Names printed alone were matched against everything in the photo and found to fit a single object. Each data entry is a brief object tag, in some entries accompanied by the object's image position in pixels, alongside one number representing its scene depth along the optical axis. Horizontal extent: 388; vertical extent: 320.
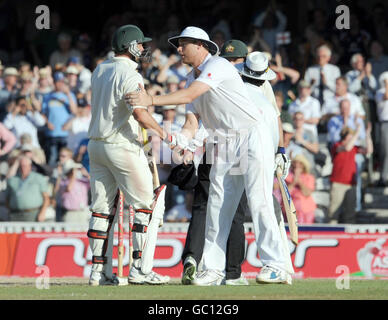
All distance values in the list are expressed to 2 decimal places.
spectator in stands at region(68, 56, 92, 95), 18.47
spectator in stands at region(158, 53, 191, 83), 18.45
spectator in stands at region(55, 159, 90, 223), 16.41
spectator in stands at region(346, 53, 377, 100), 17.91
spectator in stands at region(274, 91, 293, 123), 14.68
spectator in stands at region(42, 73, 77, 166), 17.78
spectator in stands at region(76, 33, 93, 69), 20.34
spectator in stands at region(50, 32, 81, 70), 19.94
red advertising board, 14.28
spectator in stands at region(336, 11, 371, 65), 18.86
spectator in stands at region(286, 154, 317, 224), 16.08
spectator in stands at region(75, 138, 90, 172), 16.94
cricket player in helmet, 10.34
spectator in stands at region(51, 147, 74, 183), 16.86
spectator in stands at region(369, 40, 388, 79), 18.56
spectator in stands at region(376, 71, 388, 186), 17.16
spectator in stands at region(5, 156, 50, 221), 16.47
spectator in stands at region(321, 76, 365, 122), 17.16
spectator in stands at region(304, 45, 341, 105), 17.94
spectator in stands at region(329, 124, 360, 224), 16.59
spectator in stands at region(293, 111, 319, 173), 16.84
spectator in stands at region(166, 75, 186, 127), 17.29
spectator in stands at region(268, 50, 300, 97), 18.20
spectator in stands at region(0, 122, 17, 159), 17.60
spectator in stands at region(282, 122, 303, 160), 15.79
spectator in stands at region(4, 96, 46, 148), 17.70
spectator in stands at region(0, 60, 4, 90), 18.94
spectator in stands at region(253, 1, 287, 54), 19.45
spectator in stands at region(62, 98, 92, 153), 17.41
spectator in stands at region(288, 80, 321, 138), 17.17
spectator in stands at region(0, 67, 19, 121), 18.56
